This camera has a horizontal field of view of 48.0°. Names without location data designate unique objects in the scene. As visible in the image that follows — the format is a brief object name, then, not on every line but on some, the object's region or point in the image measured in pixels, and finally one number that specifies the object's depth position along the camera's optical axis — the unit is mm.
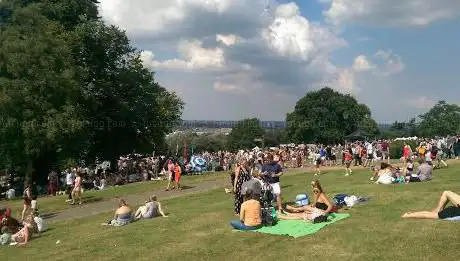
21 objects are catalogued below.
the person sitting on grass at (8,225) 18156
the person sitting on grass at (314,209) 14472
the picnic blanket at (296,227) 13040
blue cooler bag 16875
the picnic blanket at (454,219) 12623
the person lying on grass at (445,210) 12948
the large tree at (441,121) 122875
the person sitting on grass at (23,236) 17141
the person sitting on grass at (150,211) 18266
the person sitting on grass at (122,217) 17734
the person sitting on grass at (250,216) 13953
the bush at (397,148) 49312
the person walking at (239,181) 16500
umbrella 41344
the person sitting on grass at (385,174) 21188
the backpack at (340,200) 16506
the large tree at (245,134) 134500
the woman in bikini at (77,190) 25906
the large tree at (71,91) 32250
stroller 14266
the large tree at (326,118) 99875
